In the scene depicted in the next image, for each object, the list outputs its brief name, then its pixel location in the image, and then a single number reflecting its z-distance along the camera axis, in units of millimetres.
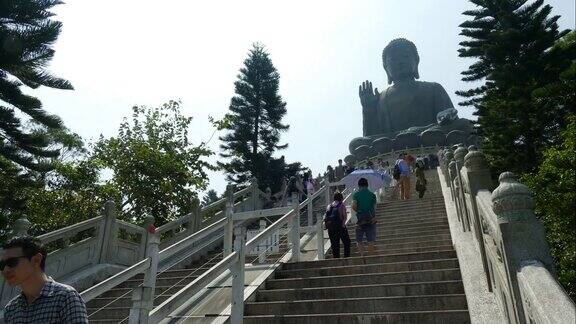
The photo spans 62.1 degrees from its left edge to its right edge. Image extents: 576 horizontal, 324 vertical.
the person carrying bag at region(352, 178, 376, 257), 7156
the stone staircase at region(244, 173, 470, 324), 4770
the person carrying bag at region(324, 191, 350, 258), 7344
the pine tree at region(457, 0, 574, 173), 13641
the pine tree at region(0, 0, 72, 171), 10773
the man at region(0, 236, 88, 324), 2115
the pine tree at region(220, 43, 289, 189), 26391
